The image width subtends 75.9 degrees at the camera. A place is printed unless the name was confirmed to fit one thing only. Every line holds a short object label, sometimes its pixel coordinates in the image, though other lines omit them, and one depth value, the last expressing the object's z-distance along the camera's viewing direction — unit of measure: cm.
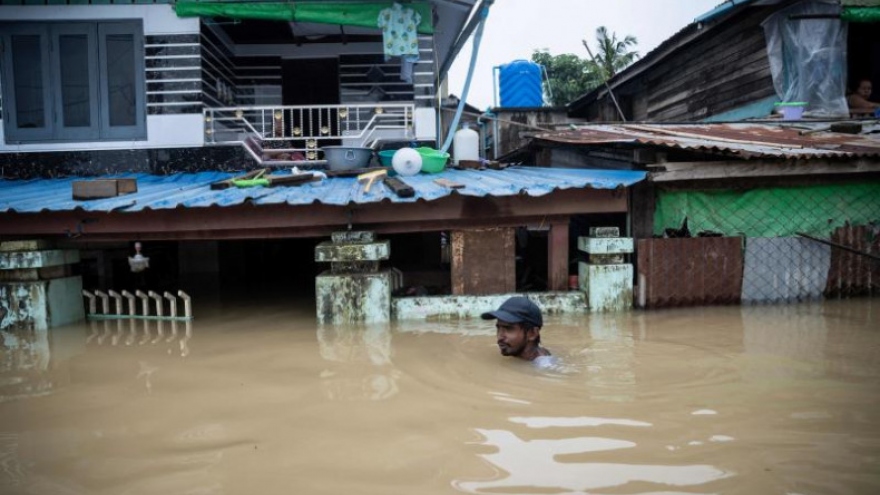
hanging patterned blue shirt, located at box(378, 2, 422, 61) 901
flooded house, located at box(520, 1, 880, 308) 701
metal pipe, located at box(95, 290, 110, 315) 736
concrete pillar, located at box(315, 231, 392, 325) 661
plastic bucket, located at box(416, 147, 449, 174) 824
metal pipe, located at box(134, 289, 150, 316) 689
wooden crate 682
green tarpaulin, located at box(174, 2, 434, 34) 891
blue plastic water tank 1794
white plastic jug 930
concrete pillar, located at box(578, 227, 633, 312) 694
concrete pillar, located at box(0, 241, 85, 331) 674
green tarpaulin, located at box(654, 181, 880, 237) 730
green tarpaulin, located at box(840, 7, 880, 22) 945
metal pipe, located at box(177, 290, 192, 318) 695
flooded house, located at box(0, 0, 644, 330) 673
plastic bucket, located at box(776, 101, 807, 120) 939
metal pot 855
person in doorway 1002
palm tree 2520
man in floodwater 464
